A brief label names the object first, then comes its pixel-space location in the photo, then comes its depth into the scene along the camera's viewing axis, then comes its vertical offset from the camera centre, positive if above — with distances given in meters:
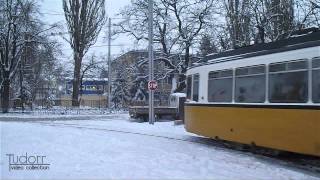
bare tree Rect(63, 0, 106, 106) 32.50 +6.56
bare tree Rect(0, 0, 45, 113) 30.89 +5.43
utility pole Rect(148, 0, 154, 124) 18.53 +2.07
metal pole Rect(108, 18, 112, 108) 31.30 +2.58
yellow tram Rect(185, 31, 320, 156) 8.00 +0.04
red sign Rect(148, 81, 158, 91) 18.48 +0.54
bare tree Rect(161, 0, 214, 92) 27.37 +5.94
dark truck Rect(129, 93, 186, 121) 21.29 -1.02
